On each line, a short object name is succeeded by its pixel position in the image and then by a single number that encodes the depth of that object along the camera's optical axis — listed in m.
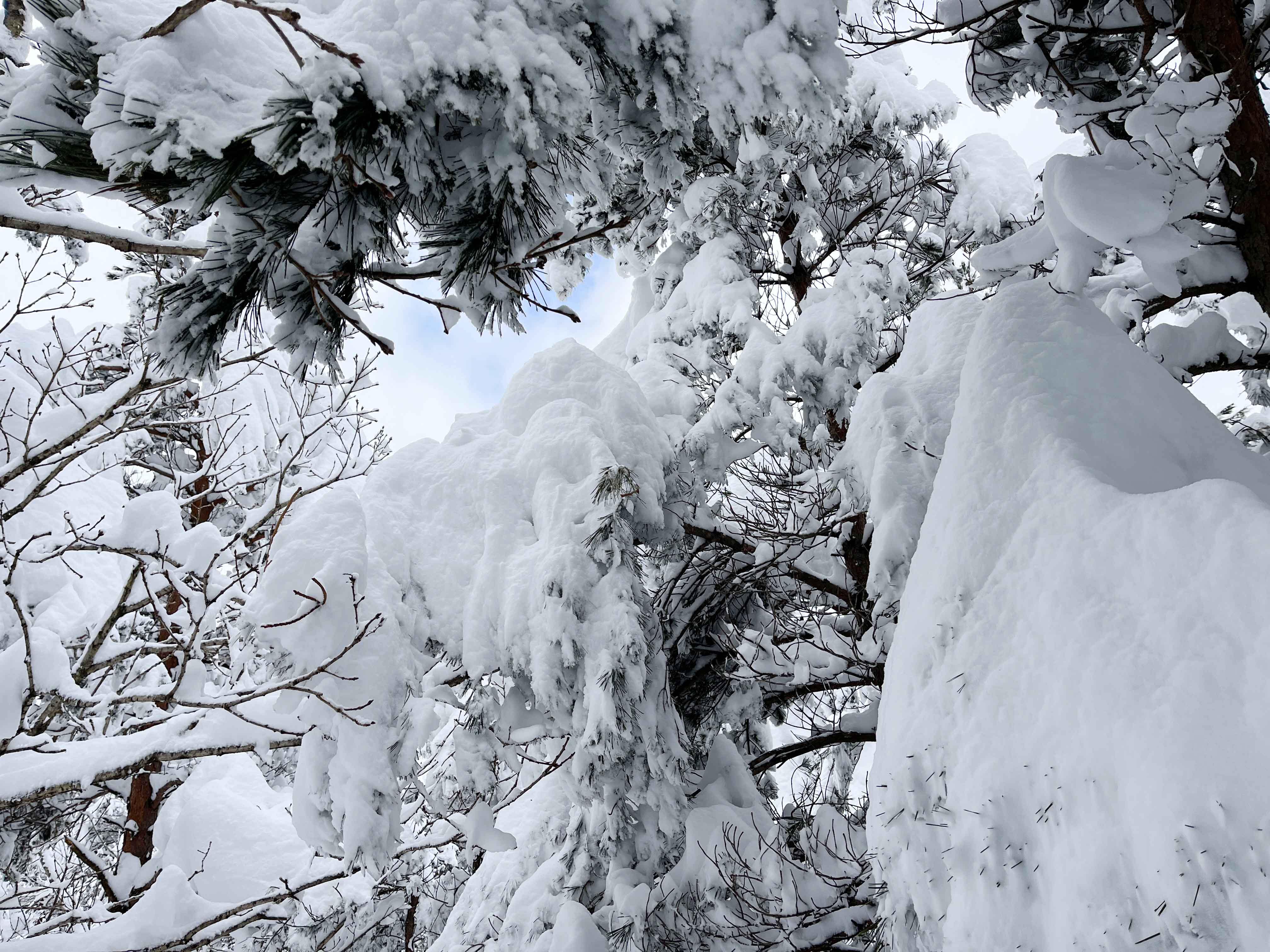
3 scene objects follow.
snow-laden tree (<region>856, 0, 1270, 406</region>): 2.40
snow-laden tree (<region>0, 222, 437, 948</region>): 3.65
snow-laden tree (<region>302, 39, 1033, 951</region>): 3.97
